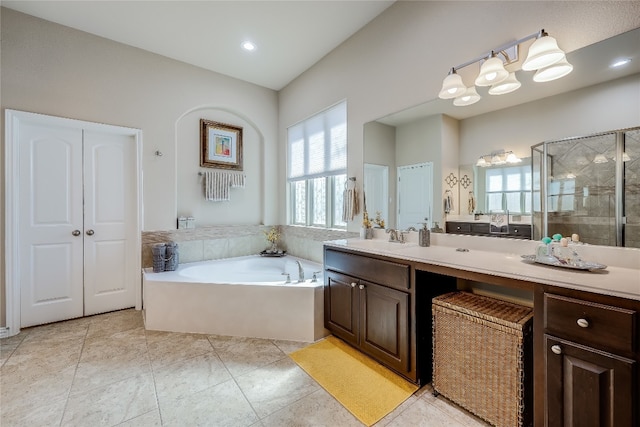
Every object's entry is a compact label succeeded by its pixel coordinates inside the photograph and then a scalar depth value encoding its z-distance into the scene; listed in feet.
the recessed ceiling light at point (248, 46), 9.59
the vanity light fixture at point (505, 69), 4.74
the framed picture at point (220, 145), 11.50
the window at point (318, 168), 10.27
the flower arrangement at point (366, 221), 8.78
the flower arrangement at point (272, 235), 12.68
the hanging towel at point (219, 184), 11.45
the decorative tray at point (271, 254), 12.13
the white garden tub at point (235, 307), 7.79
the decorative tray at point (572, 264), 4.23
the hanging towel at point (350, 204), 9.23
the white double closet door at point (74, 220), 8.63
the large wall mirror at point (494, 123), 4.61
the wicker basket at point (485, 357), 4.29
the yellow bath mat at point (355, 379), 5.21
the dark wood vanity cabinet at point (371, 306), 5.70
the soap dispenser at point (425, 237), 7.06
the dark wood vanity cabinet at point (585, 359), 3.19
